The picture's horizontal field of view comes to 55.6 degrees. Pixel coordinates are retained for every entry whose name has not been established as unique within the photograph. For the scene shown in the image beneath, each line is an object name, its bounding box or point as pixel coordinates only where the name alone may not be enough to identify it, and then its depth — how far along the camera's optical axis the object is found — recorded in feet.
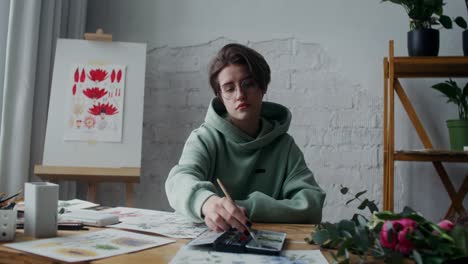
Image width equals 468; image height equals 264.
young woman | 4.11
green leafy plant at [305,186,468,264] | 1.85
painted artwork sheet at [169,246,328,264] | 2.04
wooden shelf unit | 6.15
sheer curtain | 5.75
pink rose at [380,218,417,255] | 1.89
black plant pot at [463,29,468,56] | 6.45
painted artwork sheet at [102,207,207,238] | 2.75
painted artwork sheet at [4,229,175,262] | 2.08
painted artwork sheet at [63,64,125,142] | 6.18
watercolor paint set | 2.20
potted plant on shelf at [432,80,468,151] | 6.42
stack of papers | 2.93
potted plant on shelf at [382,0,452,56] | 6.27
